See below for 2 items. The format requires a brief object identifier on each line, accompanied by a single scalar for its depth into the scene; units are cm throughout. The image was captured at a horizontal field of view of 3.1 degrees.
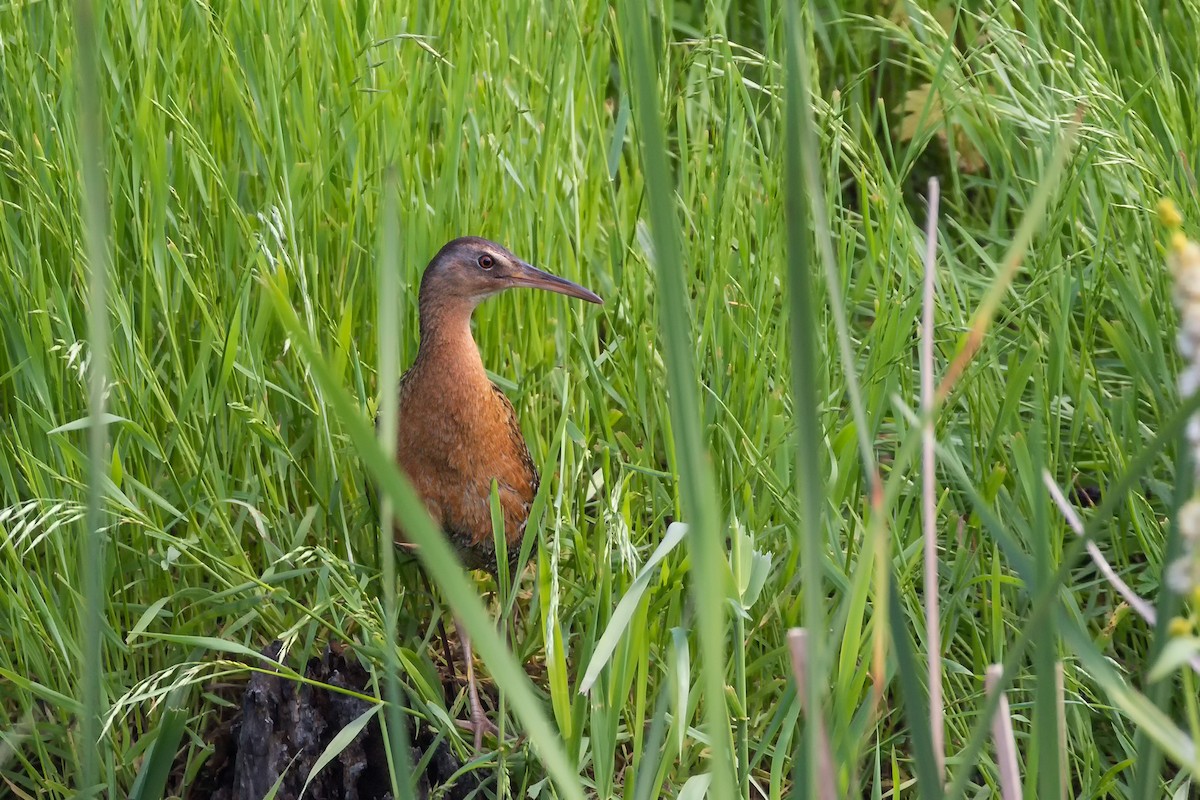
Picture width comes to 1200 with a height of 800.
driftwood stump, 1271
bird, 1281
